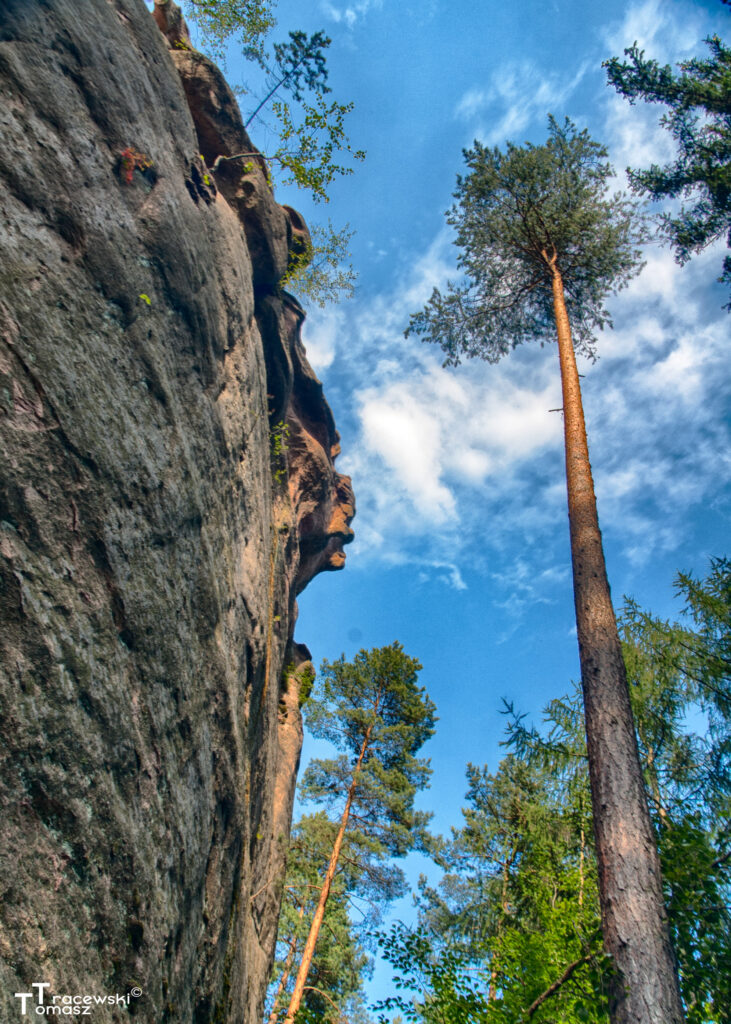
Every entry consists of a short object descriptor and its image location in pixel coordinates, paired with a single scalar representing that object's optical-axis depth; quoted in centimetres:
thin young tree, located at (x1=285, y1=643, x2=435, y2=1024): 1681
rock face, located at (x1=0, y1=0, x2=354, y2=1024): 350
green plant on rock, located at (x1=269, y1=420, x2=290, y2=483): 1285
